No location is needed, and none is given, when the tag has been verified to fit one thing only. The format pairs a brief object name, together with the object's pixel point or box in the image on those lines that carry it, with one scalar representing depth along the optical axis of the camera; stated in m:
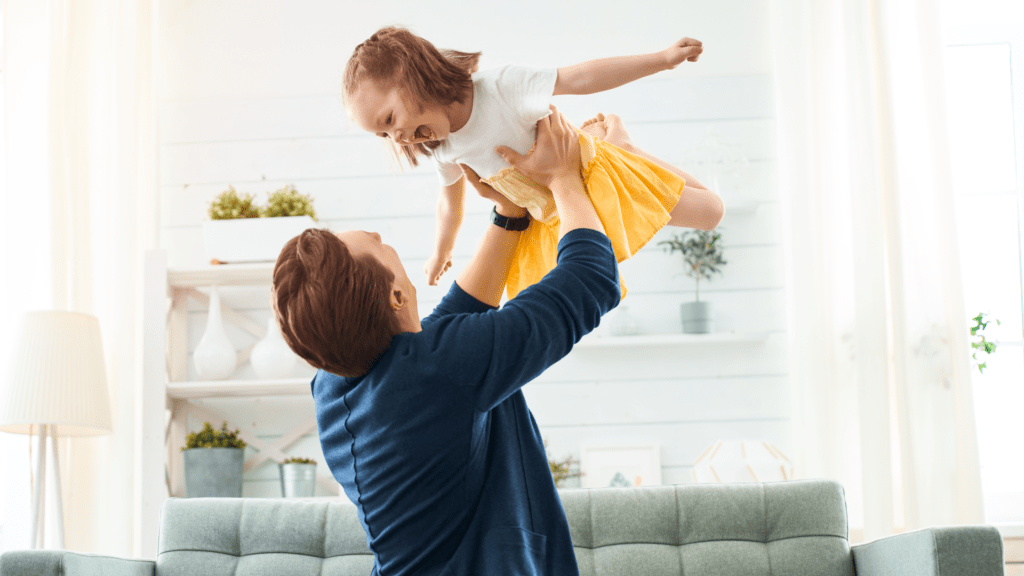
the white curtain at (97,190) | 2.94
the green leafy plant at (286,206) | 3.12
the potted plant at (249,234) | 3.08
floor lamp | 2.49
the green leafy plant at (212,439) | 3.01
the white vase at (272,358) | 3.05
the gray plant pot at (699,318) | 3.13
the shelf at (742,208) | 3.17
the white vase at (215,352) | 3.06
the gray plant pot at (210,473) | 2.95
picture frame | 3.10
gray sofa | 2.11
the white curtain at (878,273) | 2.78
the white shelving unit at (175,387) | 2.90
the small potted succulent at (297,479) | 2.96
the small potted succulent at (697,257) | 3.13
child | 1.34
